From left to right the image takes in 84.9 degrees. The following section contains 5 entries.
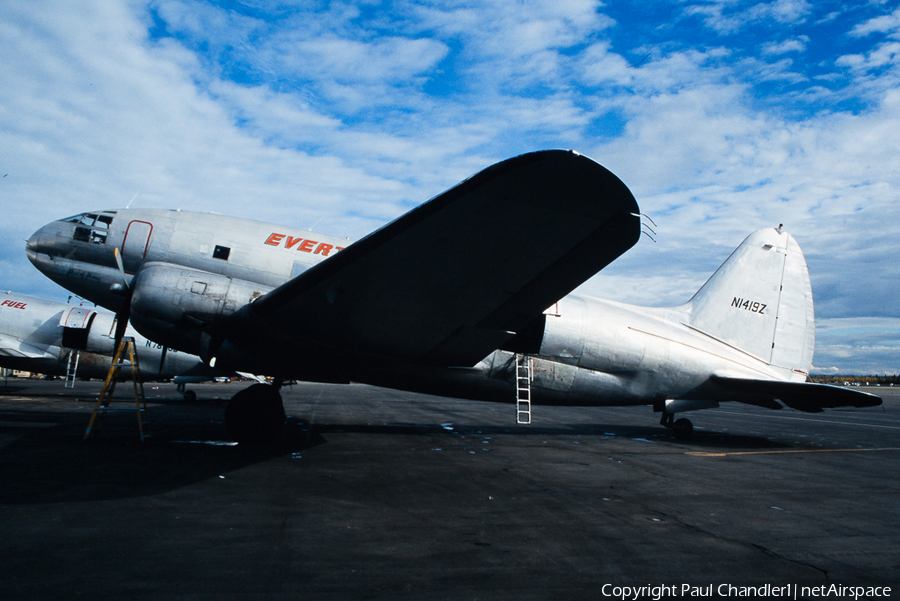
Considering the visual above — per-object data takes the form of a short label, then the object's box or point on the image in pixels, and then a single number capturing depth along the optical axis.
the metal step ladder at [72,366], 20.53
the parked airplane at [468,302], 6.20
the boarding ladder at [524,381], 9.27
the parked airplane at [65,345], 20.52
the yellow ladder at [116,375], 8.27
